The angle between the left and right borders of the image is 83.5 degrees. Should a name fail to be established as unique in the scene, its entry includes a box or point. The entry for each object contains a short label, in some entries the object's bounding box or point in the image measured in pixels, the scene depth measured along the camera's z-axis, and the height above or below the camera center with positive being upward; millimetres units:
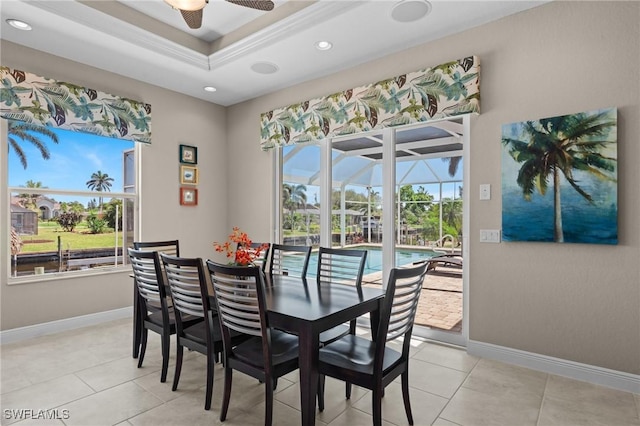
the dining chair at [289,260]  3174 -435
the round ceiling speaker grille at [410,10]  2797 +1650
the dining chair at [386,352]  1827 -794
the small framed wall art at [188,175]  4785 +551
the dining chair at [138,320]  2914 -866
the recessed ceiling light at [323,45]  3404 +1640
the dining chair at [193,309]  2227 -604
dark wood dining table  1819 -531
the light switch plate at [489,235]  3044 -186
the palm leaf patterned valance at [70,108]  3359 +1136
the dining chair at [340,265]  2863 -429
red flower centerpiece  2561 -269
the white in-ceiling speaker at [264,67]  3891 +1640
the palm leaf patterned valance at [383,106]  3131 +1125
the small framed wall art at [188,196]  4789 +261
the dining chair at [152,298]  2562 -613
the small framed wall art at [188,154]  4777 +832
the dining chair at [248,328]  1895 -622
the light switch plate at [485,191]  3078 +197
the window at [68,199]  3553 +183
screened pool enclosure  3455 +290
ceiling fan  2303 +1376
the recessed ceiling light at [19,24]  3018 +1646
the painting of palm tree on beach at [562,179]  2539 +262
